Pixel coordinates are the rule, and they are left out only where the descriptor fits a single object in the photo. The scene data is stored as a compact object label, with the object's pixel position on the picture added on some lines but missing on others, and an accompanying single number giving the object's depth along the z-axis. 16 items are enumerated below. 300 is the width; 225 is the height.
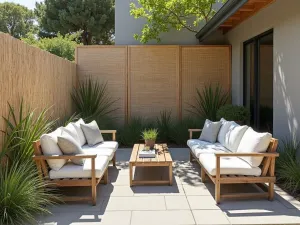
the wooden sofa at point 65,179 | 4.01
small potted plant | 5.76
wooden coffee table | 4.79
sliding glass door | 6.48
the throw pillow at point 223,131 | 5.62
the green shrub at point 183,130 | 8.21
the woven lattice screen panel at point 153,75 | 9.10
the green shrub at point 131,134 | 8.21
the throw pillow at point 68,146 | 4.24
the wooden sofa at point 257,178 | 4.08
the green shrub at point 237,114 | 7.34
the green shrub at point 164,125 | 8.61
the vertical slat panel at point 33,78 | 4.17
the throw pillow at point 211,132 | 5.96
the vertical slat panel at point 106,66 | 9.07
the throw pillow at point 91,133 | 5.88
